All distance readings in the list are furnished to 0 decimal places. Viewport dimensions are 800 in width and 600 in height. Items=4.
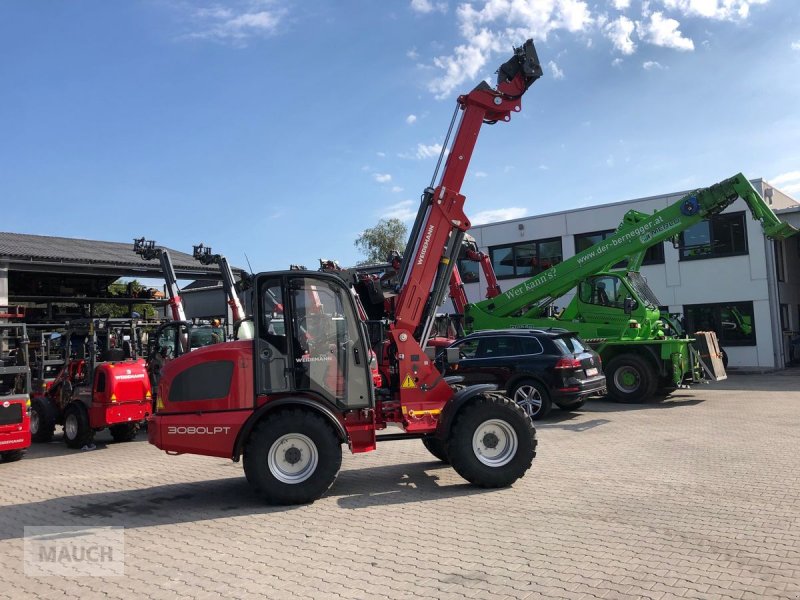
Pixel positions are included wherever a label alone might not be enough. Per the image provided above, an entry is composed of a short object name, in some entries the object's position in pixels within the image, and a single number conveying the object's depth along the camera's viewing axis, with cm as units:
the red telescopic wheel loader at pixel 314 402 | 677
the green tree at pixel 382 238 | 4491
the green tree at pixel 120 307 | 2255
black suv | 1213
